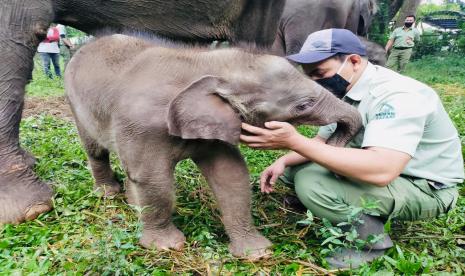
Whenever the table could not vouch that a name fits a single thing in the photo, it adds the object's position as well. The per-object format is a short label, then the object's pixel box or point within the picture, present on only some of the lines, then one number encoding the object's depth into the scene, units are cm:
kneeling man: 172
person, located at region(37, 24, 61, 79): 721
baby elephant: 177
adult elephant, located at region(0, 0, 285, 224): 222
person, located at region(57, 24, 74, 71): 762
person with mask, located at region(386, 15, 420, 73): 877
